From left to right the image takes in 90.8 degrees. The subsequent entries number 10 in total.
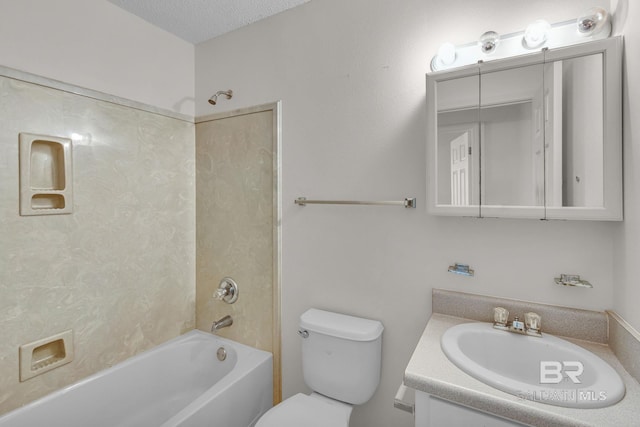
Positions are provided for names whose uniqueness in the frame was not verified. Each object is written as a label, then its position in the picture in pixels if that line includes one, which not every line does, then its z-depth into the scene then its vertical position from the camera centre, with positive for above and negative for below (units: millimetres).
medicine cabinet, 1067 +283
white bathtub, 1443 -949
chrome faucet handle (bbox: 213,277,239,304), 2039 -509
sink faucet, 1202 -444
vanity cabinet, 886 -601
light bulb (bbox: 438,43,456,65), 1338 +670
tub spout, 1990 -716
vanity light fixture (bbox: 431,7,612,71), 1112 +658
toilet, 1453 -764
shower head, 1995 +747
